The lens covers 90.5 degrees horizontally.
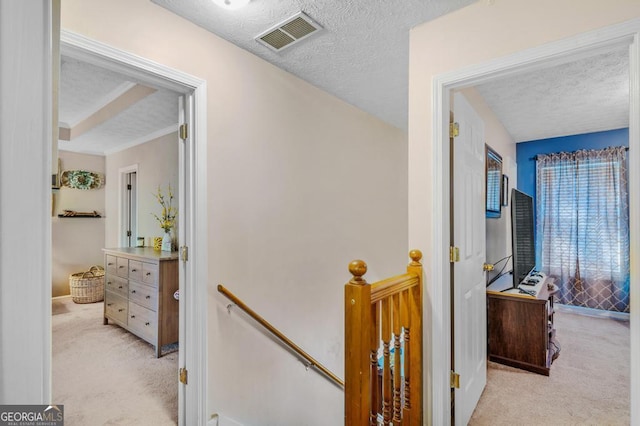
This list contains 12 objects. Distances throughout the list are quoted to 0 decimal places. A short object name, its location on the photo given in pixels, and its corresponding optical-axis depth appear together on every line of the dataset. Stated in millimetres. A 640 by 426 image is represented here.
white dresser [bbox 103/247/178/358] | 3240
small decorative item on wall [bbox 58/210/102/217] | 5203
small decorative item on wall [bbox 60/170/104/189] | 5301
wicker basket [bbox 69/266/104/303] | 4930
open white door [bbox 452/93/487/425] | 1883
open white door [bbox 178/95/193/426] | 1936
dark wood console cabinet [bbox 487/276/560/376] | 2641
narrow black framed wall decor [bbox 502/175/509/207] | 3676
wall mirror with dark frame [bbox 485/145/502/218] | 2993
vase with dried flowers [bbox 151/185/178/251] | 3848
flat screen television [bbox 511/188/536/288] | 2668
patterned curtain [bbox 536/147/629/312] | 4125
